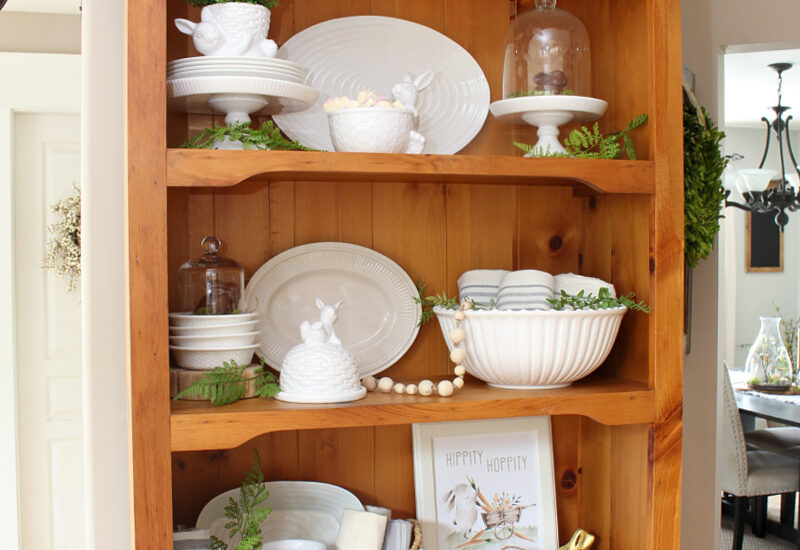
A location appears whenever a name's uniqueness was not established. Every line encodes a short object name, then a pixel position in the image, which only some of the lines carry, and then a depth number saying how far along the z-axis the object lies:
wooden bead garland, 1.32
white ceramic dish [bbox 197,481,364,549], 1.40
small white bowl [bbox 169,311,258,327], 1.27
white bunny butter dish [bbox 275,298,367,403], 1.25
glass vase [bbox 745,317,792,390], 3.78
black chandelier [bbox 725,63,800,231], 3.39
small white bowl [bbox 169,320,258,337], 1.27
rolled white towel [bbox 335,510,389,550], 1.32
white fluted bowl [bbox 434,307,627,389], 1.33
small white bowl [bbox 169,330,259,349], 1.27
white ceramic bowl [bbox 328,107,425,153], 1.28
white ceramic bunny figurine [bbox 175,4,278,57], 1.26
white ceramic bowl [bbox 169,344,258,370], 1.27
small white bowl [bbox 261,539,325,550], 1.31
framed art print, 1.49
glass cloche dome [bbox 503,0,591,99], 1.48
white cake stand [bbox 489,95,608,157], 1.42
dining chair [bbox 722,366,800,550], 3.42
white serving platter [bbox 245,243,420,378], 1.45
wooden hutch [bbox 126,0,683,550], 1.14
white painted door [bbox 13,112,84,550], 3.26
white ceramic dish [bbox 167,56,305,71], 1.23
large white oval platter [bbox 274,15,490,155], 1.46
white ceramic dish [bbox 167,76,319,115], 1.23
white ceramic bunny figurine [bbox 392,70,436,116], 1.41
